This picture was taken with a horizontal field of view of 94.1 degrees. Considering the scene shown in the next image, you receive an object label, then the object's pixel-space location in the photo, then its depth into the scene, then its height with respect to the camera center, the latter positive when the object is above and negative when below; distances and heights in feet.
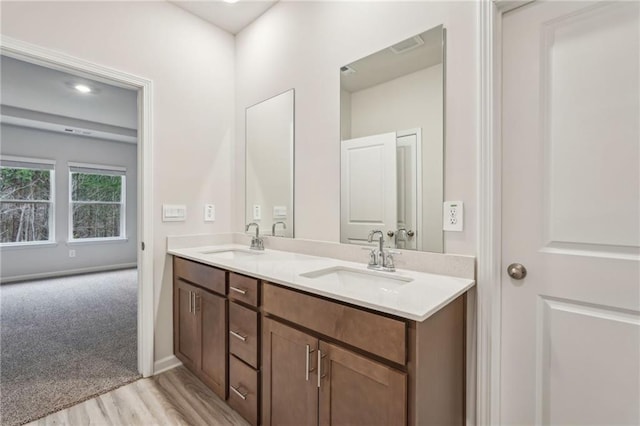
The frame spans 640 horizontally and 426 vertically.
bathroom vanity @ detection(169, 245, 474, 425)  3.23 -1.73
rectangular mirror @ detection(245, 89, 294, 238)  7.16 +1.21
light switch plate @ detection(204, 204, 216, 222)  8.05 -0.03
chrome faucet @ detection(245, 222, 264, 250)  7.48 -0.79
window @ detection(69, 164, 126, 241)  17.65 +0.59
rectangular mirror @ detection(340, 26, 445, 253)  4.77 +1.20
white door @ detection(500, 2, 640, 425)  3.48 -0.01
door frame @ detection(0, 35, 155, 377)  6.88 -0.24
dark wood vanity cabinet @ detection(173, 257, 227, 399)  5.63 -2.31
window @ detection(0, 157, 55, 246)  15.66 +0.60
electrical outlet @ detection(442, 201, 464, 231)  4.47 -0.06
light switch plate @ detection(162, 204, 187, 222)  7.23 -0.02
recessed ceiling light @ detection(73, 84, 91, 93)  11.45 +4.86
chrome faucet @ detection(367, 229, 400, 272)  4.94 -0.79
